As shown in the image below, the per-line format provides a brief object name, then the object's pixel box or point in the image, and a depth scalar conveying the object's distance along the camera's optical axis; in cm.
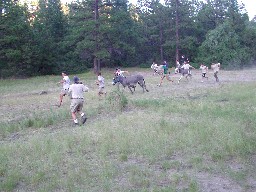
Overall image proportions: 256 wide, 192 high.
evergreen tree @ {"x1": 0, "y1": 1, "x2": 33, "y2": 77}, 3794
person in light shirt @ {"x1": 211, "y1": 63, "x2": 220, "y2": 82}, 2447
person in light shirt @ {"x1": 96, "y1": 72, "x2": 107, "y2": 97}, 1923
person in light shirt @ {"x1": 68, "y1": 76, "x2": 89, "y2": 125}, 1230
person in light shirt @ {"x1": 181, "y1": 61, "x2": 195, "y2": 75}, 2623
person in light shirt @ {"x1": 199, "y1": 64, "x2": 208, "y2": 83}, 2645
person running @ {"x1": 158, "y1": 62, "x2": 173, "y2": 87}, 2554
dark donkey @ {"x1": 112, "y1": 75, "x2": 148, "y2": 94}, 2092
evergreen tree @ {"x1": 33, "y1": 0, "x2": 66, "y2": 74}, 4525
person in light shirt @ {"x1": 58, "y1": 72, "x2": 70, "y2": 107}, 1747
